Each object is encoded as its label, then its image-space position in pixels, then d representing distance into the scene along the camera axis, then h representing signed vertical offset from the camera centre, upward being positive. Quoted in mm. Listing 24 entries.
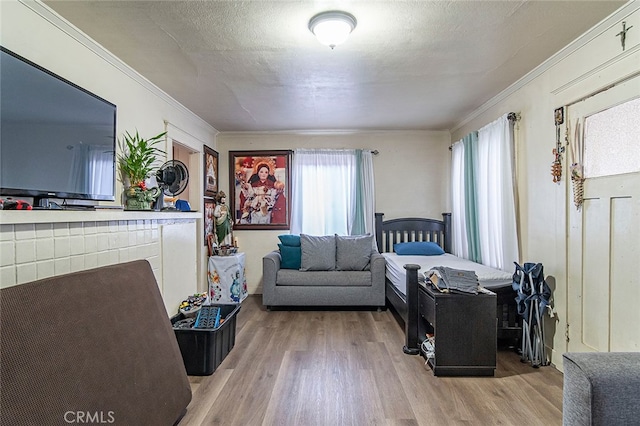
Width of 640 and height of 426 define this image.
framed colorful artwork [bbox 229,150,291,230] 4887 +338
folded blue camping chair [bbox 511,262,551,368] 2486 -775
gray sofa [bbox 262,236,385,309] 3932 -961
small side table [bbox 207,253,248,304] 4188 -909
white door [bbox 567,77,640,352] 1907 -239
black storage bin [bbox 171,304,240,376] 2398 -1061
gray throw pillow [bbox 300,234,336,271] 4066 -561
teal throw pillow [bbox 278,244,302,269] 4195 -632
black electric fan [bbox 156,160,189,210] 2738 +290
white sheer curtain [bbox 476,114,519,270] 3105 +157
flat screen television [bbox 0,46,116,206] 1457 +401
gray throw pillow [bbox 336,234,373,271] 4098 -549
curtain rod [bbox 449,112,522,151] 3061 +919
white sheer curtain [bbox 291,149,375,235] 4781 +315
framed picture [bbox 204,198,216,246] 4375 -108
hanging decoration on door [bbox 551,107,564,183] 2461 +468
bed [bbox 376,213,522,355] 2797 -629
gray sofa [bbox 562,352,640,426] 1065 -623
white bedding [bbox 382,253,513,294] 2877 -622
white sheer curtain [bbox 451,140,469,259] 4234 +92
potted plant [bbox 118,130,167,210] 2410 +317
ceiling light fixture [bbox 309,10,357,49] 1876 +1132
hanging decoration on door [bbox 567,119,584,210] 2283 +310
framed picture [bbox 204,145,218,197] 4426 +562
